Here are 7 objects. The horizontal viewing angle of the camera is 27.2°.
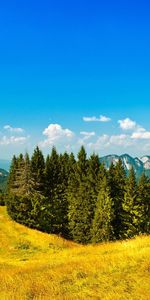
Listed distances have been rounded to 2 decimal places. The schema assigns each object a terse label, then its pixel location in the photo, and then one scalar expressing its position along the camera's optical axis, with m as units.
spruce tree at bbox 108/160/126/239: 57.55
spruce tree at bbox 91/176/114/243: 53.66
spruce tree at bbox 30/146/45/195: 63.16
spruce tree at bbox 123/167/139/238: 57.50
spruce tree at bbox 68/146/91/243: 59.44
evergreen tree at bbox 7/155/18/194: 66.76
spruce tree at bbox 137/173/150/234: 57.88
